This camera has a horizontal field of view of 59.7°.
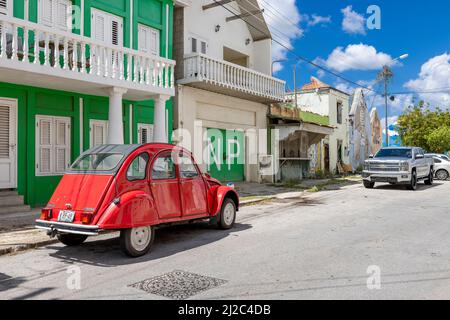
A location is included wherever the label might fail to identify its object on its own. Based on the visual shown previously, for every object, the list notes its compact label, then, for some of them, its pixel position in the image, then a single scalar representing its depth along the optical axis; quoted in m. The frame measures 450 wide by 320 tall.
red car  6.14
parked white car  24.85
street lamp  33.69
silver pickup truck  17.58
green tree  35.45
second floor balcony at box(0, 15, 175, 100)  9.73
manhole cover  4.70
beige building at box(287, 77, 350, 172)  29.92
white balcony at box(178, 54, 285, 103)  15.80
